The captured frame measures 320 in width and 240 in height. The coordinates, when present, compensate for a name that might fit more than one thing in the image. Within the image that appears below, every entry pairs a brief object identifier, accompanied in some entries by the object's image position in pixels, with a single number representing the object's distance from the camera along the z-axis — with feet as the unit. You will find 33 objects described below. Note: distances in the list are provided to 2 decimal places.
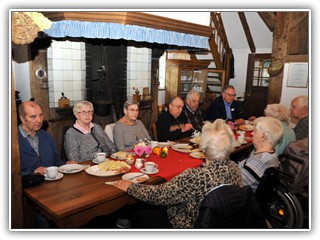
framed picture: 16.42
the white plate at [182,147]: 9.34
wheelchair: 6.30
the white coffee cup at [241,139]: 11.08
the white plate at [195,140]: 10.54
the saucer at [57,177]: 6.47
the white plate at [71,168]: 7.02
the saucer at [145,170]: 7.17
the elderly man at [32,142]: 7.29
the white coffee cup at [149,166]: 7.16
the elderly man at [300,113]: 10.25
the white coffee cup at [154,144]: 9.60
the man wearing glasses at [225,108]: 15.42
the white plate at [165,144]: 9.97
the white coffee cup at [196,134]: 11.38
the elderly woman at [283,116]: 9.88
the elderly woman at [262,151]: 6.60
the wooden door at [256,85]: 27.89
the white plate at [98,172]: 6.81
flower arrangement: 8.27
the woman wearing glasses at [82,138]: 8.71
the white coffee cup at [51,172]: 6.41
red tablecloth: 7.34
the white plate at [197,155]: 8.79
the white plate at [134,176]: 6.67
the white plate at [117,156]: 8.12
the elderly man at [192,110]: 13.29
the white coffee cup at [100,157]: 7.68
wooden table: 5.29
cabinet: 24.41
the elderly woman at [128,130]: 10.23
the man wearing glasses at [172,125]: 11.90
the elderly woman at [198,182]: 5.30
